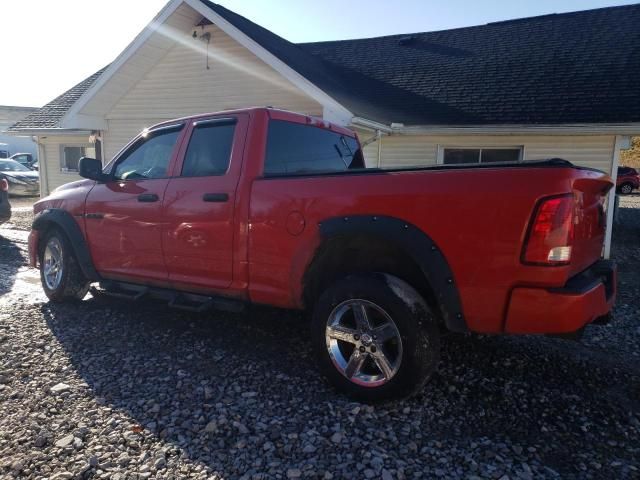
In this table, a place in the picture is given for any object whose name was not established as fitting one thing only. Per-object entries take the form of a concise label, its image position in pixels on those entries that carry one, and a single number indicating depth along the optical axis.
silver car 19.58
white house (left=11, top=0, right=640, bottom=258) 9.06
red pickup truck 2.55
